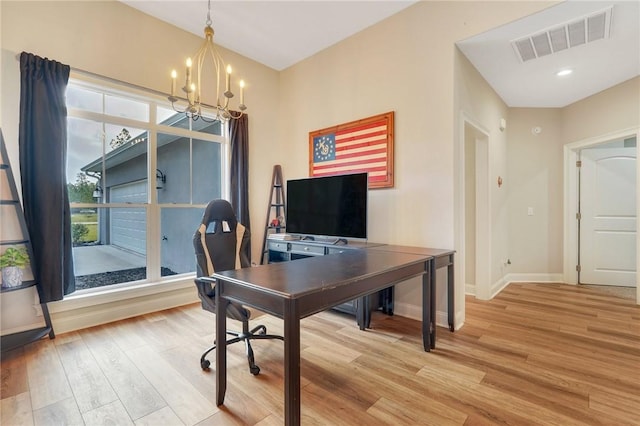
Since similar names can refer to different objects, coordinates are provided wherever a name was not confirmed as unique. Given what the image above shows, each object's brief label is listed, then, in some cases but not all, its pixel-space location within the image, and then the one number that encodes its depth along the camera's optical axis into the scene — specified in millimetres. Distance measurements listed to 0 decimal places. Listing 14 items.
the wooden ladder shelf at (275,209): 4297
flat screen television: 3012
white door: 4191
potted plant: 2338
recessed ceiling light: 3379
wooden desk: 1327
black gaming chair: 2112
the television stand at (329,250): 2996
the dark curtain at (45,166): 2498
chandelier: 1937
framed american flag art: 3264
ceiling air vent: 2484
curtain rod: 2797
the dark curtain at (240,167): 3889
